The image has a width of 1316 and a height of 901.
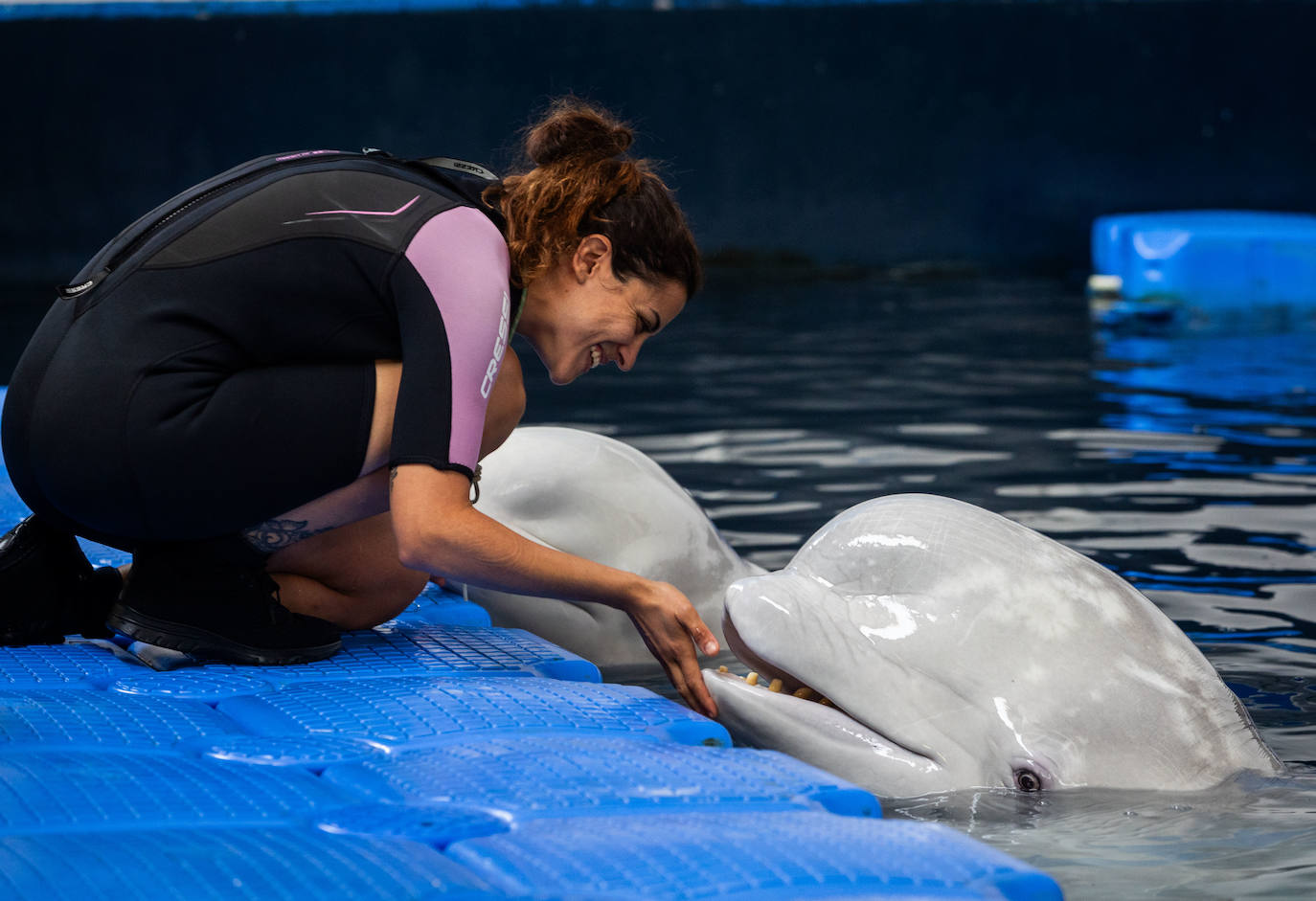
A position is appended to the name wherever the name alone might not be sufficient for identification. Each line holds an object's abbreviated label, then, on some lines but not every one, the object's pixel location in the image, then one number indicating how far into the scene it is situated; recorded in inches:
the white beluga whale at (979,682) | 190.5
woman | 181.9
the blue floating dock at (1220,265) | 901.8
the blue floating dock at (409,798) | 120.4
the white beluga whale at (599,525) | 260.4
